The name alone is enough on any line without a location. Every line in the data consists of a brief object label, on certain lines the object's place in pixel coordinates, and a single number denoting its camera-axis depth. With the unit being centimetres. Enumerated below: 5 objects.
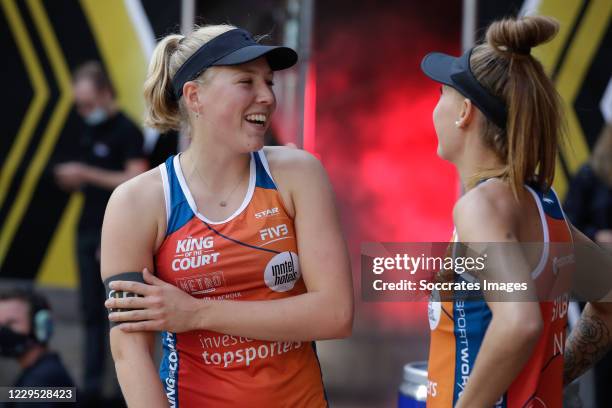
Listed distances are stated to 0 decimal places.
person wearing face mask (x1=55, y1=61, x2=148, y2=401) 1059
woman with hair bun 376
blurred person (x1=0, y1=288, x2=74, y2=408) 750
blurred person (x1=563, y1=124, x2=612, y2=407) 856
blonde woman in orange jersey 427
